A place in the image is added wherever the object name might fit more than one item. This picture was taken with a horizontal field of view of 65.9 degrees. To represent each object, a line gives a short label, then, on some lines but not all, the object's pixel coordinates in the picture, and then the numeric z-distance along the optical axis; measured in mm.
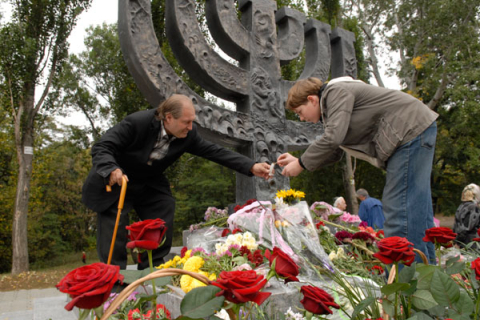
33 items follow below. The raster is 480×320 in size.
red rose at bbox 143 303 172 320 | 1351
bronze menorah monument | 3371
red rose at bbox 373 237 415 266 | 938
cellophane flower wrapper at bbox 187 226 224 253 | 2535
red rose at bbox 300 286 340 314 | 820
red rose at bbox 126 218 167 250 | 896
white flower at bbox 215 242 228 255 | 2174
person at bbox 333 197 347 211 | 5273
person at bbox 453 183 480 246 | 4410
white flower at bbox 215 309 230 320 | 1417
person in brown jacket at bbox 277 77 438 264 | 2135
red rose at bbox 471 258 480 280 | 907
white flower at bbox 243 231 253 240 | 2247
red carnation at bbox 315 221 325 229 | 2885
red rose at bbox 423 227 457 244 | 1240
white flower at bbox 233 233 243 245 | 2232
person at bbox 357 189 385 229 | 5219
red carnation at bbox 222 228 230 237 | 2807
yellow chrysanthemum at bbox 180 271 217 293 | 1816
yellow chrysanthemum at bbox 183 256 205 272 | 1979
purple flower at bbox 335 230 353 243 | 2828
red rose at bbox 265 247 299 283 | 897
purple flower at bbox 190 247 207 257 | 2213
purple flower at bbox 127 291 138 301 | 1981
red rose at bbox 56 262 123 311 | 609
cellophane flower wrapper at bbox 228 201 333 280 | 2223
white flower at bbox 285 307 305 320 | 1261
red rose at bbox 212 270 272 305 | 679
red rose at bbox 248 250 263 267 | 2082
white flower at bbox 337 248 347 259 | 2445
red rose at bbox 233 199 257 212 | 3063
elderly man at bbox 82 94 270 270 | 2582
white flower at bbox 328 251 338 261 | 2420
